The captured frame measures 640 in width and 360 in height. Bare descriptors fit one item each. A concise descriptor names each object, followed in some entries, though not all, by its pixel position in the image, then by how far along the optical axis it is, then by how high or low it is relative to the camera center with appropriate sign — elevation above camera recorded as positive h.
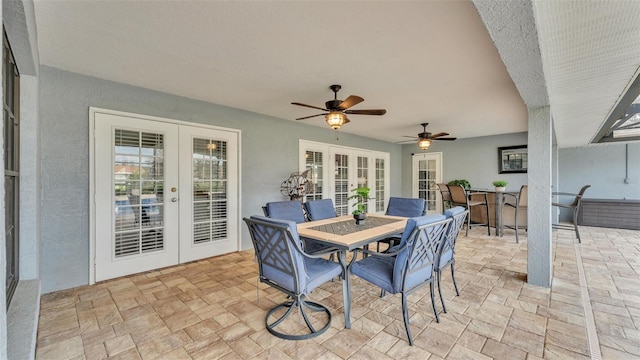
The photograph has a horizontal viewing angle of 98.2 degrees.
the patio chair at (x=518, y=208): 5.08 -0.57
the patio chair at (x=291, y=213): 3.09 -0.38
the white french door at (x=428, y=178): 7.60 +0.05
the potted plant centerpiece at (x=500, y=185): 5.45 -0.11
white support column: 2.91 -0.20
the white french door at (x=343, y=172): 5.59 +0.19
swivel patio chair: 1.93 -0.67
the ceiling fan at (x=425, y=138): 5.18 +0.80
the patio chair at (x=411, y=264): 1.96 -0.63
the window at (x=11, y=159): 1.49 +0.14
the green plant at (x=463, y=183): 6.79 -0.08
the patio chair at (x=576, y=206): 4.74 -0.47
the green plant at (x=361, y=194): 2.90 -0.15
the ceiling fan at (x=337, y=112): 3.11 +0.81
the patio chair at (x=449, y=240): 2.36 -0.54
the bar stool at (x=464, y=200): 5.39 -0.40
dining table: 2.19 -0.48
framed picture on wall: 6.36 +0.48
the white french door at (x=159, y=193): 3.16 -0.16
